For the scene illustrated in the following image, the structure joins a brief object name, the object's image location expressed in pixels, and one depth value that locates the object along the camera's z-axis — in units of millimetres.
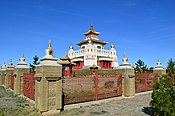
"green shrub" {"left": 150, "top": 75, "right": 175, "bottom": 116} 5992
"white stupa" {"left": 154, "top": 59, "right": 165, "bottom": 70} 16188
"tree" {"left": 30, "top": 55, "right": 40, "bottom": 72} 23734
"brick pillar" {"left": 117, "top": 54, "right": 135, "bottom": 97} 11805
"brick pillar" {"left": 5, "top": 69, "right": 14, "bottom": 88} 18062
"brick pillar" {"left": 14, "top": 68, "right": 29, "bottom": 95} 12828
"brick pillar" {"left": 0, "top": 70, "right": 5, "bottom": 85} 20919
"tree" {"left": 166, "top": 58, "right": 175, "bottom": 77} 6961
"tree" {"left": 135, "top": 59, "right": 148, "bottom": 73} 20641
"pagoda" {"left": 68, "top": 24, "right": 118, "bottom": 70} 39312
